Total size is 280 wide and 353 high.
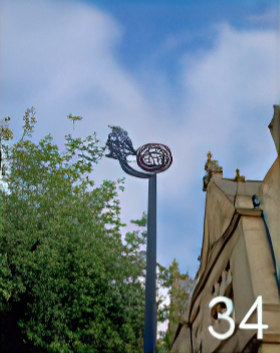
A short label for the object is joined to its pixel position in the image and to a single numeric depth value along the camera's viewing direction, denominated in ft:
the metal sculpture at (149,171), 14.93
